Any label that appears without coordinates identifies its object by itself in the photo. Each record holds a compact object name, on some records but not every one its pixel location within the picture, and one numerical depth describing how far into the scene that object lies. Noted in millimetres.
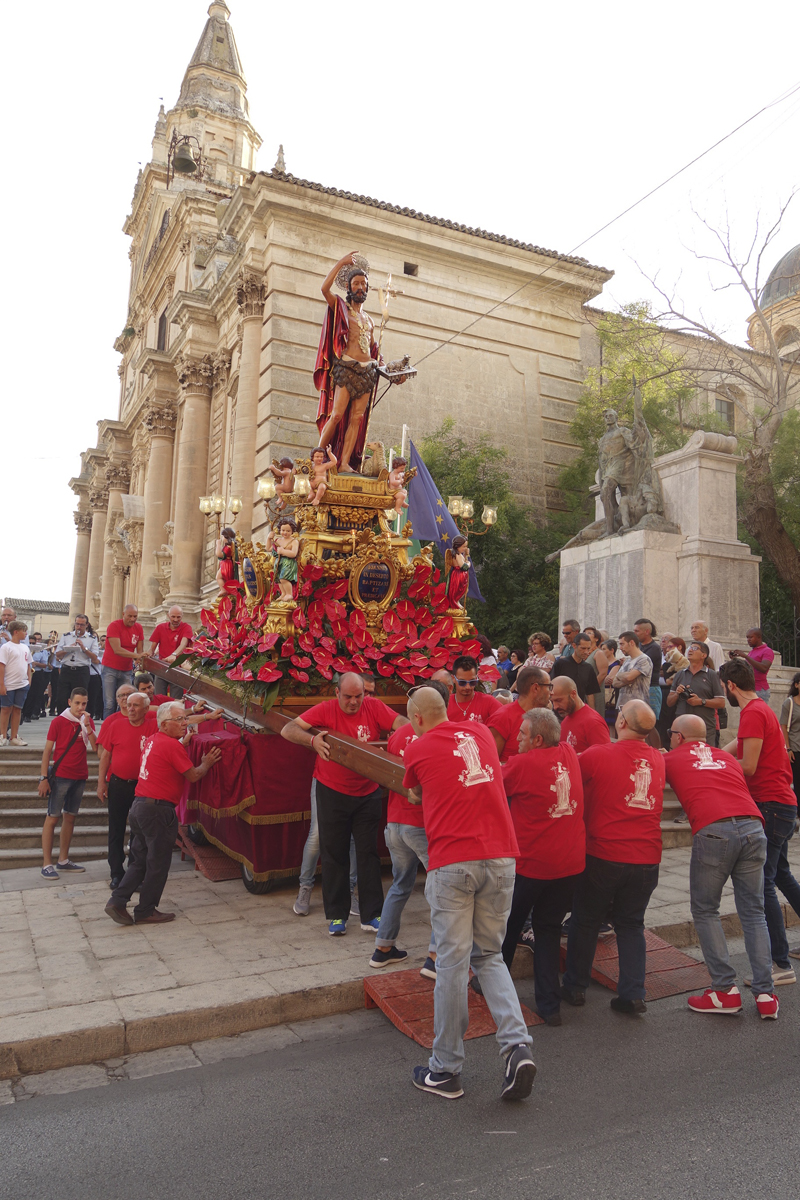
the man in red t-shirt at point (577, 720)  6082
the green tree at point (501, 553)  21203
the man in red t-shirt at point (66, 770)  8336
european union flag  15242
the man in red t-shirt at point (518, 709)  5914
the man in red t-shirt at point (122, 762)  7633
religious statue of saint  8938
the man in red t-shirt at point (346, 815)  6445
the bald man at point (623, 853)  5156
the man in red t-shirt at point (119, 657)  12188
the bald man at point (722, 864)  5156
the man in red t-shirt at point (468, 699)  6754
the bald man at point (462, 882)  4086
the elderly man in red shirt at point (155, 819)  6676
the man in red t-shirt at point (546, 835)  4965
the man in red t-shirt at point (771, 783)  5801
